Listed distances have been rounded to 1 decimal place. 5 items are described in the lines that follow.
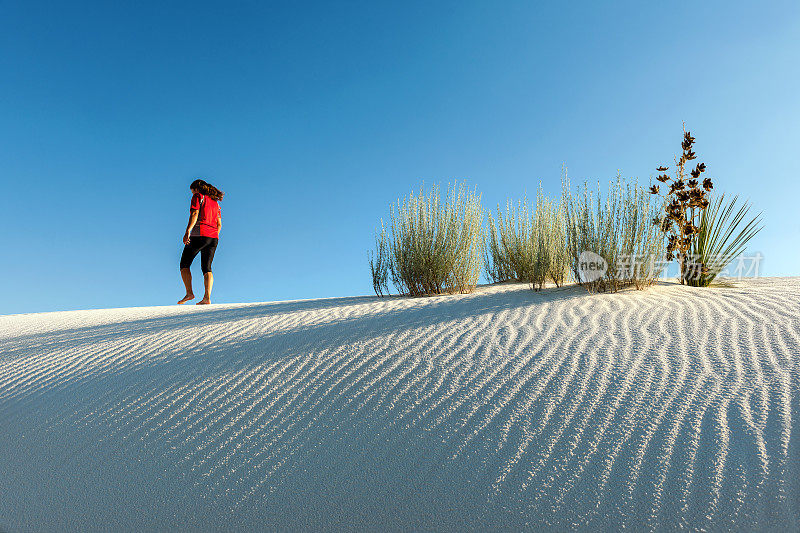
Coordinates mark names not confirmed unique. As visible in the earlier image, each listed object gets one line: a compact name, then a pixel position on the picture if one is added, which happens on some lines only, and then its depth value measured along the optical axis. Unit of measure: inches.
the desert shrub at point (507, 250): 277.3
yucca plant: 220.8
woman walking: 307.1
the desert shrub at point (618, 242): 188.9
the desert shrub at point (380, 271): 263.4
